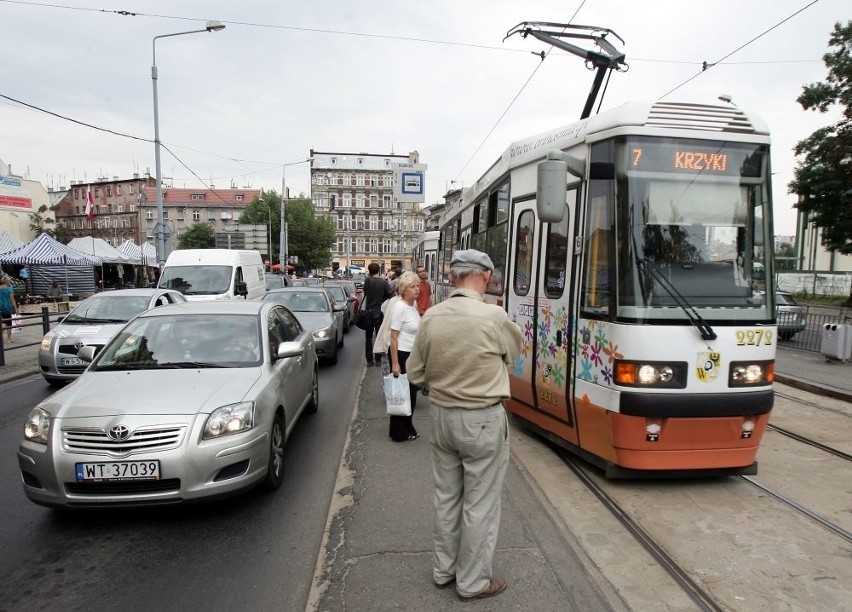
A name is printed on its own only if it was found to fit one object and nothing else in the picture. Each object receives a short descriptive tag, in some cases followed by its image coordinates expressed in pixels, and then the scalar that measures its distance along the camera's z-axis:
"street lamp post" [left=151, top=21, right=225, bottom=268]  19.94
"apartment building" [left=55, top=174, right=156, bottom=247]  87.75
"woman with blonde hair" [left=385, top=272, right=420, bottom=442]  5.85
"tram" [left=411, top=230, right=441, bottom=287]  17.54
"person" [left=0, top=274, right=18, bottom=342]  14.05
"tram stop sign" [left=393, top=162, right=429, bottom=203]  18.22
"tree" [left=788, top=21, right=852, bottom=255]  28.22
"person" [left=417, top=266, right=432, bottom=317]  11.10
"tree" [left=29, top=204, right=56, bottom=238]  50.16
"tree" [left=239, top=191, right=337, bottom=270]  64.12
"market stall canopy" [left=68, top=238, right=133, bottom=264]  32.09
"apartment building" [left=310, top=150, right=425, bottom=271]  95.81
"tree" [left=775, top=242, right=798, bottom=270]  49.69
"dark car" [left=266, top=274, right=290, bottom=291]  23.03
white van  14.56
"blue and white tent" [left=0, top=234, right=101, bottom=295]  26.98
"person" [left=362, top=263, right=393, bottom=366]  10.43
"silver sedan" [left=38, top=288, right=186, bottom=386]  8.66
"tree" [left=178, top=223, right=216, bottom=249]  72.69
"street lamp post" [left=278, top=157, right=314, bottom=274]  40.88
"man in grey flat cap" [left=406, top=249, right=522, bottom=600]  2.88
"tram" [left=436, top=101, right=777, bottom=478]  4.21
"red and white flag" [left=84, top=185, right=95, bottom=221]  25.41
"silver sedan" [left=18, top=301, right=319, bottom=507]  3.71
